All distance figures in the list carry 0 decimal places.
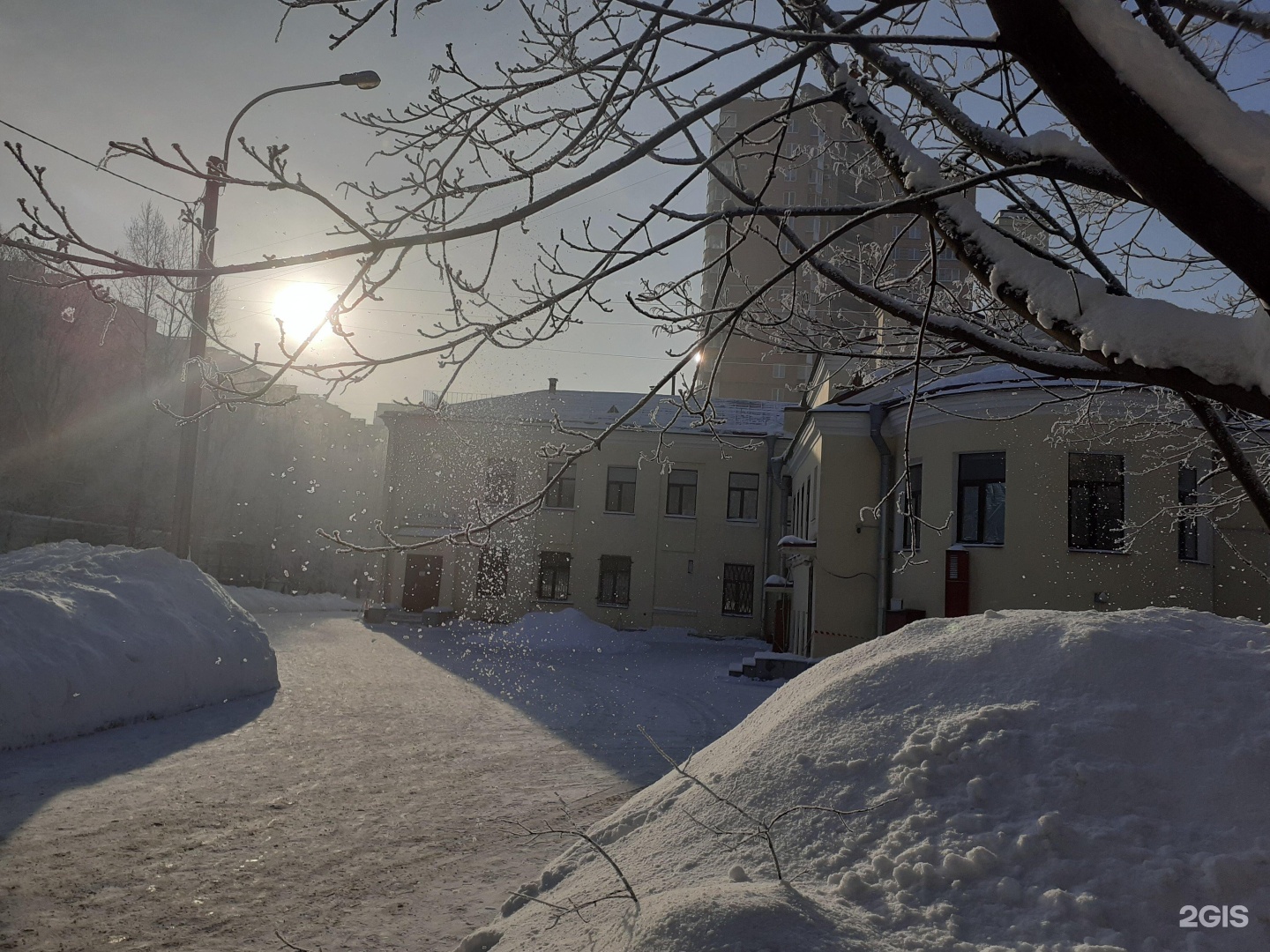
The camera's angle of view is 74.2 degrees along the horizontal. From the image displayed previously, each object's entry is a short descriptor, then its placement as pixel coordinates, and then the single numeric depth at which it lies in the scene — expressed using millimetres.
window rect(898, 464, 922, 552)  15328
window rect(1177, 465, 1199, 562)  13953
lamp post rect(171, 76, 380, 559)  5574
